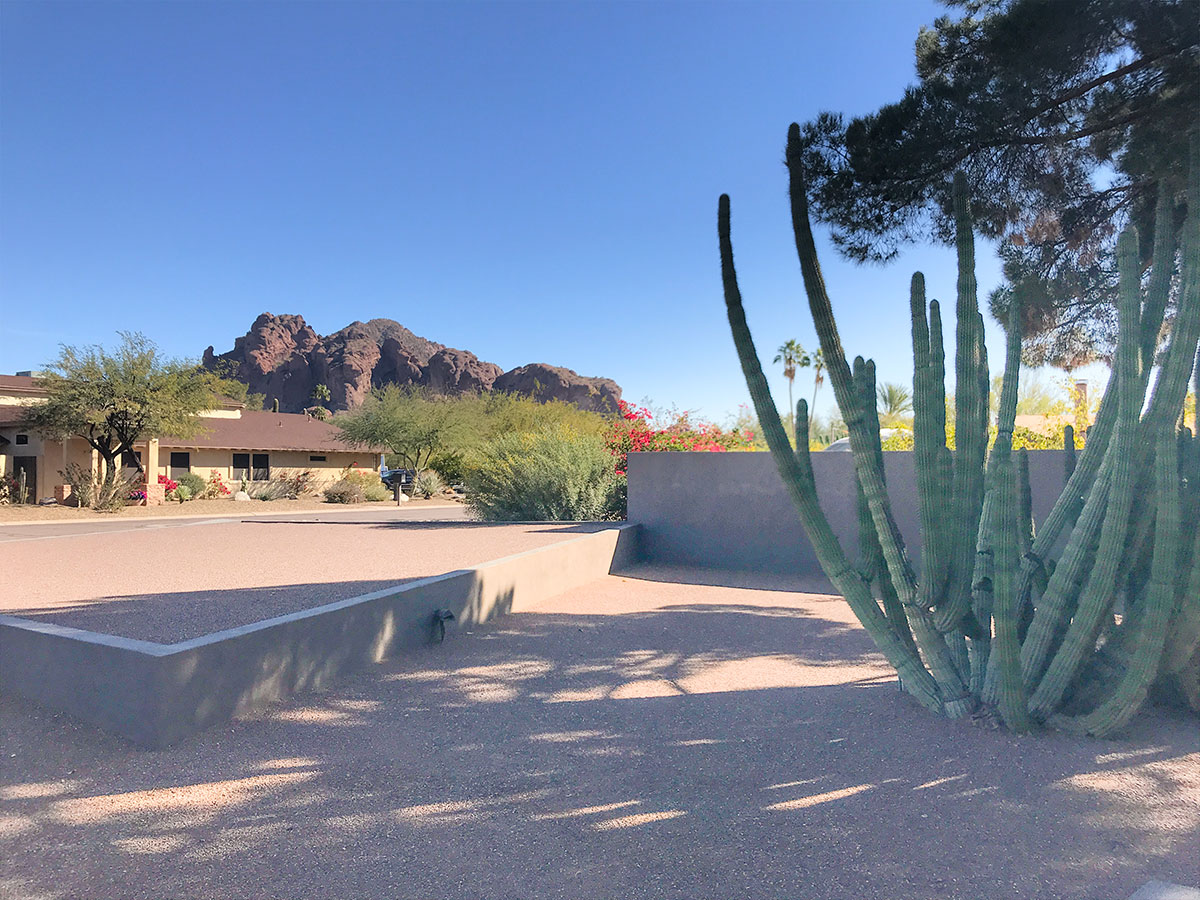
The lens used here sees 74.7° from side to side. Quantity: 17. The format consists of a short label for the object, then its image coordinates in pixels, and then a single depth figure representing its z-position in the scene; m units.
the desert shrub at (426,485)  36.72
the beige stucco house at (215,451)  28.89
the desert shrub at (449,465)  35.75
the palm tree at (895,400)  34.57
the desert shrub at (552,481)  14.02
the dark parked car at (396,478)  36.59
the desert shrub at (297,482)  34.25
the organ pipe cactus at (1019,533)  3.97
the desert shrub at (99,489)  25.12
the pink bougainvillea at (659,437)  14.79
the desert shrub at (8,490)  26.56
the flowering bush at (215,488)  32.12
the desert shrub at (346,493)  32.84
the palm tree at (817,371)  46.63
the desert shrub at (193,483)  31.53
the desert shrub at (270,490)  32.50
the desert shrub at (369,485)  33.85
